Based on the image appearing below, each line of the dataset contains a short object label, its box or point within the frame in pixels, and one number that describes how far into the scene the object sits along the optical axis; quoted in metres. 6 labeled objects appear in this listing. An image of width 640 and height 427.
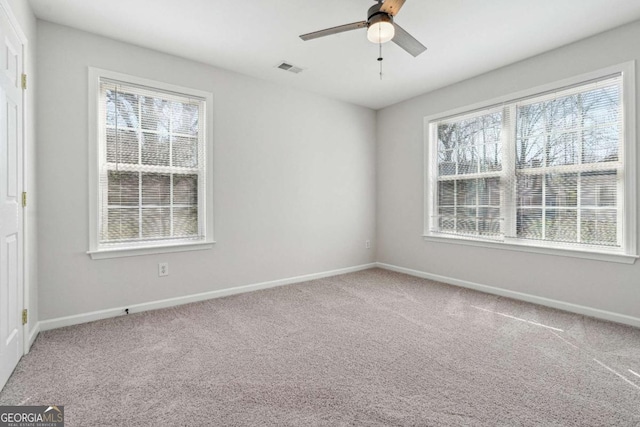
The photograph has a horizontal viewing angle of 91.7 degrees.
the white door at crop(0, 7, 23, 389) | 1.79
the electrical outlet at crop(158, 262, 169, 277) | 3.16
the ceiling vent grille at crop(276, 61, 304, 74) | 3.43
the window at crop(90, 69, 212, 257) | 2.89
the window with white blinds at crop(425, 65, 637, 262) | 2.80
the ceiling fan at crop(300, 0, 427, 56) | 1.98
